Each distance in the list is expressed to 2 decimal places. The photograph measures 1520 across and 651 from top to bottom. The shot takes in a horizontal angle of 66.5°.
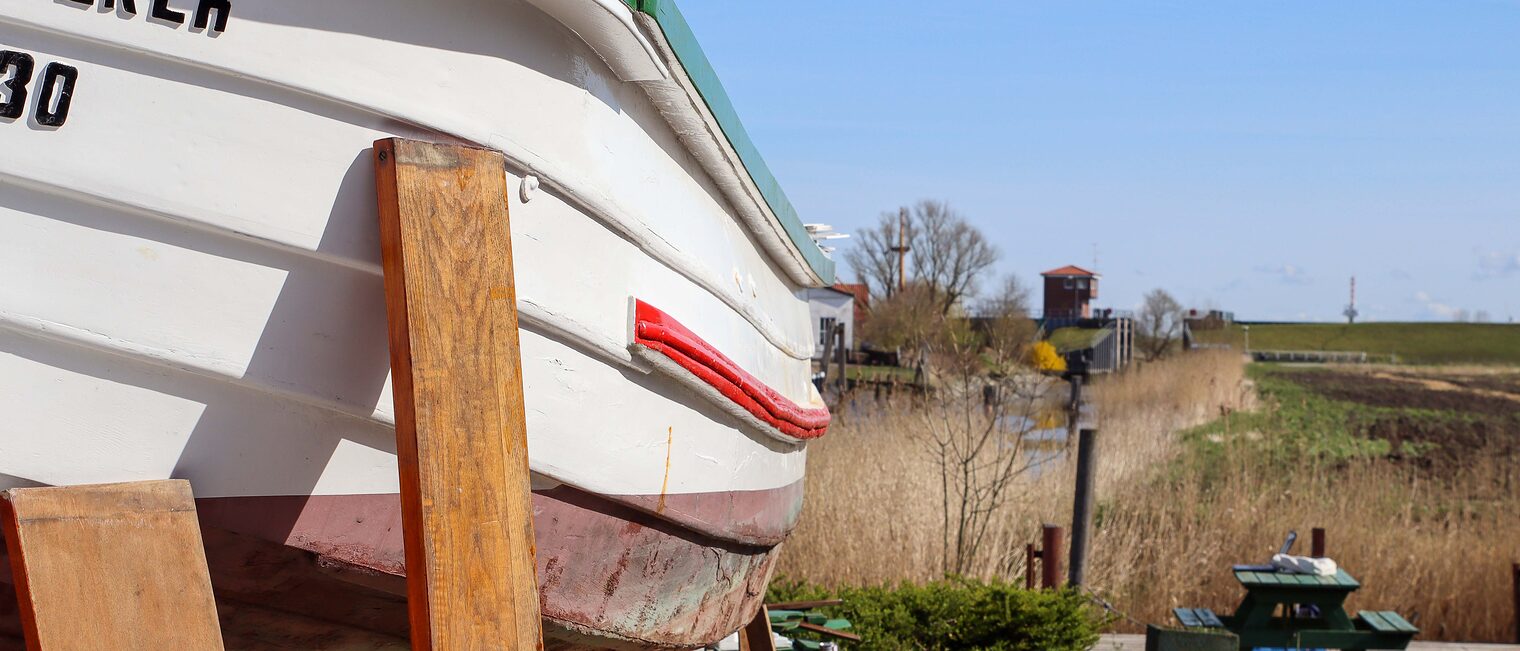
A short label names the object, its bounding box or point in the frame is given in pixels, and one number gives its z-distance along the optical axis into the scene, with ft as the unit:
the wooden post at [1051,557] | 21.16
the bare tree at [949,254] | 193.57
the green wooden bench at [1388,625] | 20.18
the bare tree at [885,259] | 189.37
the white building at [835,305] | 151.84
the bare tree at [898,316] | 115.34
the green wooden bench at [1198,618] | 21.06
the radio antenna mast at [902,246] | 185.98
